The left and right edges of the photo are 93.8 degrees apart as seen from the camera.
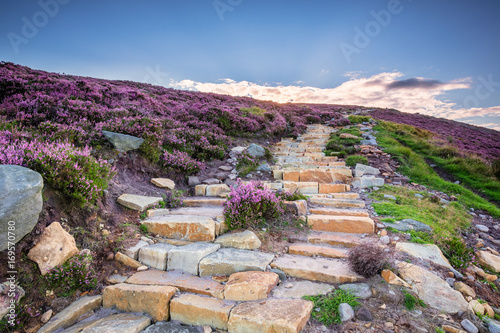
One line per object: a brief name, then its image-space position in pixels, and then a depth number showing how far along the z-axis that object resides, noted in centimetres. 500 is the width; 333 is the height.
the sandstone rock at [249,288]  326
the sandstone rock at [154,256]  409
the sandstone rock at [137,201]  521
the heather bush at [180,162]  772
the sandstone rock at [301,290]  333
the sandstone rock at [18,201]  294
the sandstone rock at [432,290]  312
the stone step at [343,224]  525
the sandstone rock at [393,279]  335
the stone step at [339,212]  595
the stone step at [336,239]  471
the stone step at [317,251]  432
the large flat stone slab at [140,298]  320
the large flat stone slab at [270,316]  269
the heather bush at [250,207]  492
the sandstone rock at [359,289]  322
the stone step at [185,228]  471
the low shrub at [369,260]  353
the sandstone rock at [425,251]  411
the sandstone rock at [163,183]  692
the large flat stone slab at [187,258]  398
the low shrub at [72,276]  331
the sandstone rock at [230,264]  381
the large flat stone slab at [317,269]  358
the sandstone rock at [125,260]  403
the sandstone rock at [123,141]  673
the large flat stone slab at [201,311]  300
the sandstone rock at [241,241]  450
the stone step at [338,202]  666
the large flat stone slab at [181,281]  345
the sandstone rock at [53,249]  332
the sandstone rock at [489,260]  441
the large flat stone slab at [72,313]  292
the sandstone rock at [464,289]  346
